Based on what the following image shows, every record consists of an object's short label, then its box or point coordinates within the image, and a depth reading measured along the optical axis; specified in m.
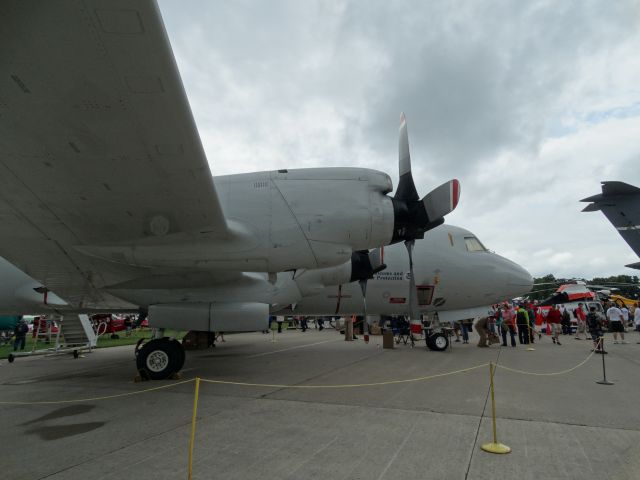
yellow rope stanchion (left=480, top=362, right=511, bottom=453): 3.44
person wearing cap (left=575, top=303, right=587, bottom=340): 19.95
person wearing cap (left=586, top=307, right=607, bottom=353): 12.89
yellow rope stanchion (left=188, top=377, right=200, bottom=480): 2.80
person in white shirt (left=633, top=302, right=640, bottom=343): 17.33
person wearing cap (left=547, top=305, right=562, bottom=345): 15.04
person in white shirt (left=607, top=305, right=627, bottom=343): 14.91
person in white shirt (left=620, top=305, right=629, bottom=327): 24.41
